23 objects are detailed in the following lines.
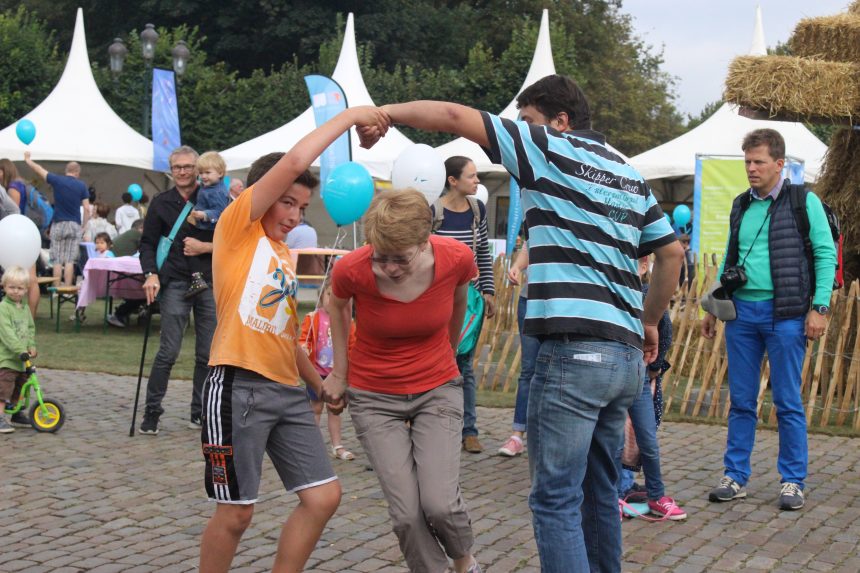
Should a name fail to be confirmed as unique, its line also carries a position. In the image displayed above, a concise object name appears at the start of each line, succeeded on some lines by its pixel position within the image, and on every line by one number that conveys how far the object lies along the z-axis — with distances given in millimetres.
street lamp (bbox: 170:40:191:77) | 26016
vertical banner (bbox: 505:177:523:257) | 17219
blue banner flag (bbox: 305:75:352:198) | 15414
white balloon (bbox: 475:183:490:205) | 13424
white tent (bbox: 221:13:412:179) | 19531
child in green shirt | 7727
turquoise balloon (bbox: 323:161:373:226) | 7699
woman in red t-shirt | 4016
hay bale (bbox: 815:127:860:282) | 9570
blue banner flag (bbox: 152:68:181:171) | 20812
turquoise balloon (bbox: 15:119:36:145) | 19422
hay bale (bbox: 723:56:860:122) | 8422
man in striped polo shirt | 3498
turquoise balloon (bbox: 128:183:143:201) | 23450
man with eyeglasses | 7598
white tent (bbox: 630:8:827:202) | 19891
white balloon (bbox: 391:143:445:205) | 7004
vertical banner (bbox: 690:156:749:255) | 15039
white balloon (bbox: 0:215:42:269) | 8828
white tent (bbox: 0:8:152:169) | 22812
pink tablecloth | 13734
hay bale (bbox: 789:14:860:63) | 9383
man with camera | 6023
